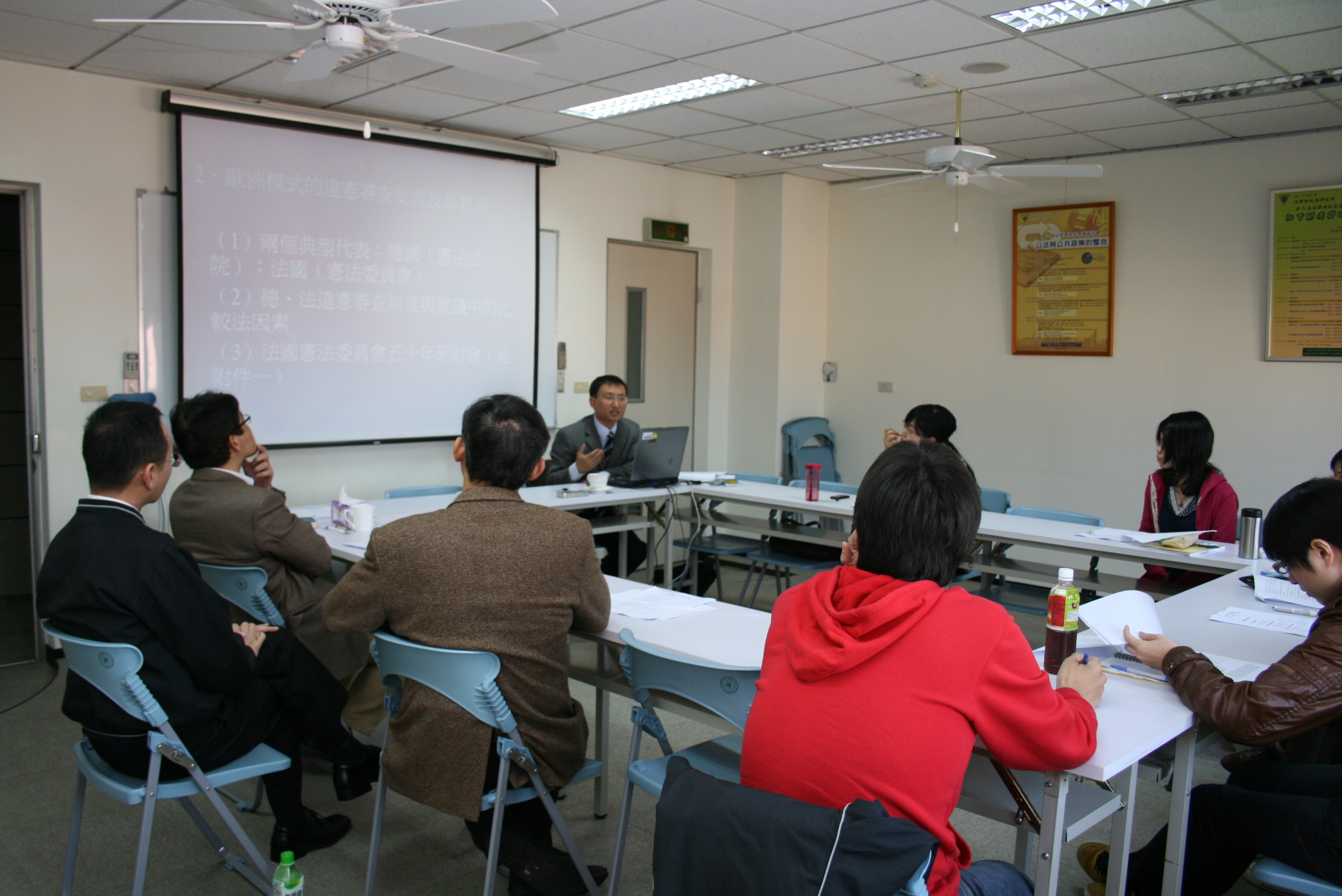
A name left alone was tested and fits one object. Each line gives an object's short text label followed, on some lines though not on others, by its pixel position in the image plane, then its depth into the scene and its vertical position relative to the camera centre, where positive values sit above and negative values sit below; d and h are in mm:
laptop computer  4906 -363
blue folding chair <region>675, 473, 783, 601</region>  5035 -849
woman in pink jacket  3766 -385
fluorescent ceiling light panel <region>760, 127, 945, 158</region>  5414 +1482
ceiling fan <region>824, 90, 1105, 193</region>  4246 +1040
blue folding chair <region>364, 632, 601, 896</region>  2029 -655
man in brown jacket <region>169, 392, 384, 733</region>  2852 -445
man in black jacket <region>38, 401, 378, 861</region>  2039 -499
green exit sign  6566 +1094
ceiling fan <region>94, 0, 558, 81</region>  2711 +1076
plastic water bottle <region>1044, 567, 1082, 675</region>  1984 -487
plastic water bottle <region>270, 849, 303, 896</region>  1983 -1044
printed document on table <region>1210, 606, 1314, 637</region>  2529 -618
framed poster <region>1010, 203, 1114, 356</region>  5852 +709
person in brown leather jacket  1759 -604
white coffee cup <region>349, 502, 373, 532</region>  3631 -510
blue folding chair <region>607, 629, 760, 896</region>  1915 -643
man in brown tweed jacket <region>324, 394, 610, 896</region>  2076 -491
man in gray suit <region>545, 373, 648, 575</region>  5211 -308
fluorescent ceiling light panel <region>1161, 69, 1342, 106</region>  4148 +1389
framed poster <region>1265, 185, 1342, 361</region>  5023 +639
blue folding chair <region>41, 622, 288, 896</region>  1995 -884
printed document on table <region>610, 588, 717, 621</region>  2561 -605
